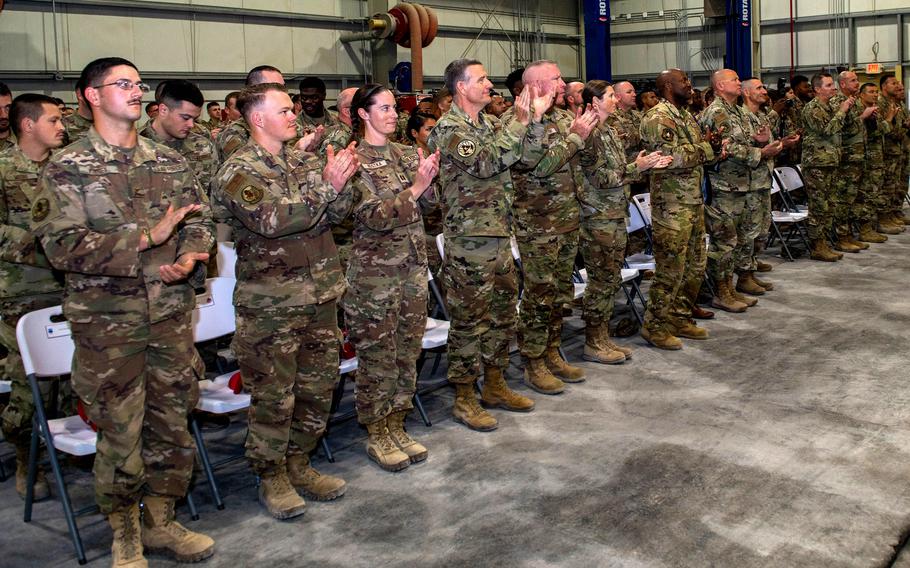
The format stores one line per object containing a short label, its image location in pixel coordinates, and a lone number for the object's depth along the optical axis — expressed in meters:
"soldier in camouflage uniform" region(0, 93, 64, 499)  3.79
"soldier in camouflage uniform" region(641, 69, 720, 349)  5.67
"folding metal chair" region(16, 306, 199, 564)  3.26
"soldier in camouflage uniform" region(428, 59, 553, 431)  4.16
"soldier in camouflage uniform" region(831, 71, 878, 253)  8.44
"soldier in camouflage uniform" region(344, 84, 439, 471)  3.80
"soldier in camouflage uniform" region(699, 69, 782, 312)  6.38
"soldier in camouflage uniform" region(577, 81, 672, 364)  5.22
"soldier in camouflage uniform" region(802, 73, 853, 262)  8.12
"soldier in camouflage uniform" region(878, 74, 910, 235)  9.48
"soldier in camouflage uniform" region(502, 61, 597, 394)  4.78
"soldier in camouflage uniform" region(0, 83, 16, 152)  5.28
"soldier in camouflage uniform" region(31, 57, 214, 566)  2.91
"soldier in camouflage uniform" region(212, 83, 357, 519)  3.28
